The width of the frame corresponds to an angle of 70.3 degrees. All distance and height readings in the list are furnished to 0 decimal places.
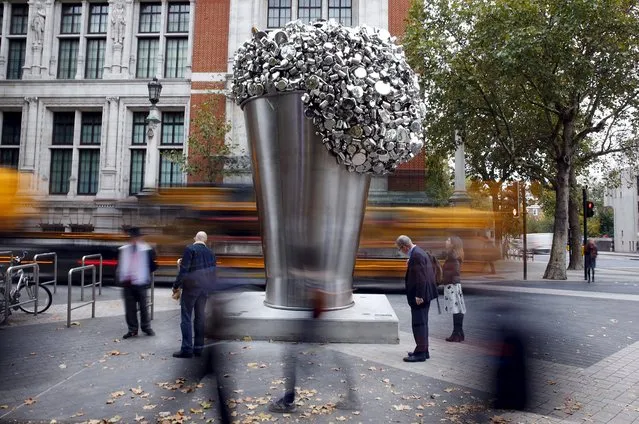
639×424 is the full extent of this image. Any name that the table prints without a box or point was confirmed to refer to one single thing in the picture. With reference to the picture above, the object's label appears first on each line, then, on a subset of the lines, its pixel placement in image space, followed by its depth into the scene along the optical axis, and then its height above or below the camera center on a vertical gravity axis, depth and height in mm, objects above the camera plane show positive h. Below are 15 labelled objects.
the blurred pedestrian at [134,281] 7285 -879
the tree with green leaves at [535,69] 16438 +6482
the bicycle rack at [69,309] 7634 -1450
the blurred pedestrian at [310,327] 4293 -1334
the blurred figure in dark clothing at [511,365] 4039 -1166
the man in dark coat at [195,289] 5930 -815
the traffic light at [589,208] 21227 +1447
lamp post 15617 +3493
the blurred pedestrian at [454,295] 7094 -944
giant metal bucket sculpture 6523 +415
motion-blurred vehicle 13328 +1
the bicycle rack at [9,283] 7920 -1120
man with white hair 5887 -772
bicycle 8211 -1368
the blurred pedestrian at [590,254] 18094 -610
